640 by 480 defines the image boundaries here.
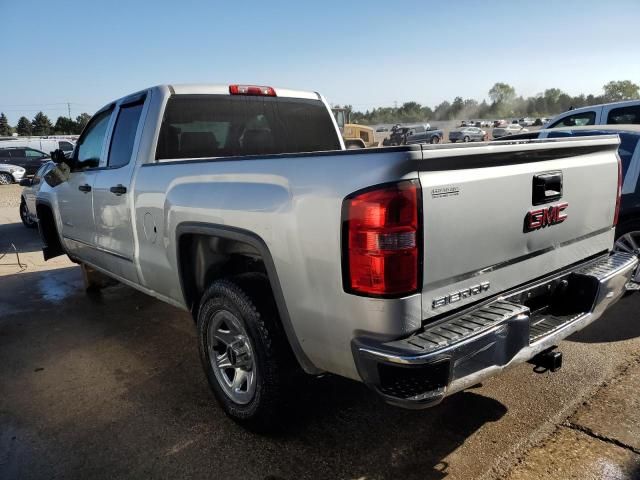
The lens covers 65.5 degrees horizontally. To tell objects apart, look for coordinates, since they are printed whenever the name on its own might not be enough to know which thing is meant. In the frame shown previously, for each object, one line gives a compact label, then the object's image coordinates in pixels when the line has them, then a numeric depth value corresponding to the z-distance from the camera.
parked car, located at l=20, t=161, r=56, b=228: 9.39
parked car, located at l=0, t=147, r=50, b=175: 24.39
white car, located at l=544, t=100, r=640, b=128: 7.37
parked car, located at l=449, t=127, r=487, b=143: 50.53
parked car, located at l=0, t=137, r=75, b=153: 27.33
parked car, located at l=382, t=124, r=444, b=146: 39.39
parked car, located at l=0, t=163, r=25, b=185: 22.38
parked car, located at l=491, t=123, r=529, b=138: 45.59
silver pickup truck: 1.97
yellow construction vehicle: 21.47
